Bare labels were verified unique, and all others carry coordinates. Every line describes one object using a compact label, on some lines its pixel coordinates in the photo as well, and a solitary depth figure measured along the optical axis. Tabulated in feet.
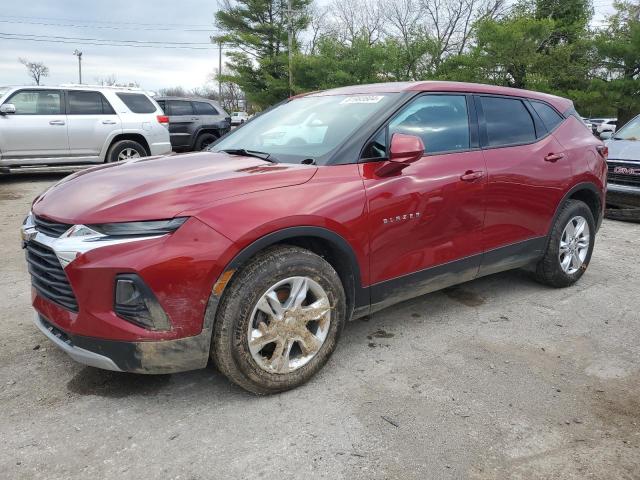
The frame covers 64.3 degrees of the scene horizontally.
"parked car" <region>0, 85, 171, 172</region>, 29.84
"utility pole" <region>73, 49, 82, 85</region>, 196.36
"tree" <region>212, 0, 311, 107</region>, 95.76
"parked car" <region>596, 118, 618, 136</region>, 96.28
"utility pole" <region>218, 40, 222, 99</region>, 173.86
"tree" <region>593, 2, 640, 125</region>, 53.42
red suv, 7.59
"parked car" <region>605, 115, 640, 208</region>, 23.85
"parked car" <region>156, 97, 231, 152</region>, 46.78
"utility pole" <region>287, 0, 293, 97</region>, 83.42
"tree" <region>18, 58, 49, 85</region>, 200.54
